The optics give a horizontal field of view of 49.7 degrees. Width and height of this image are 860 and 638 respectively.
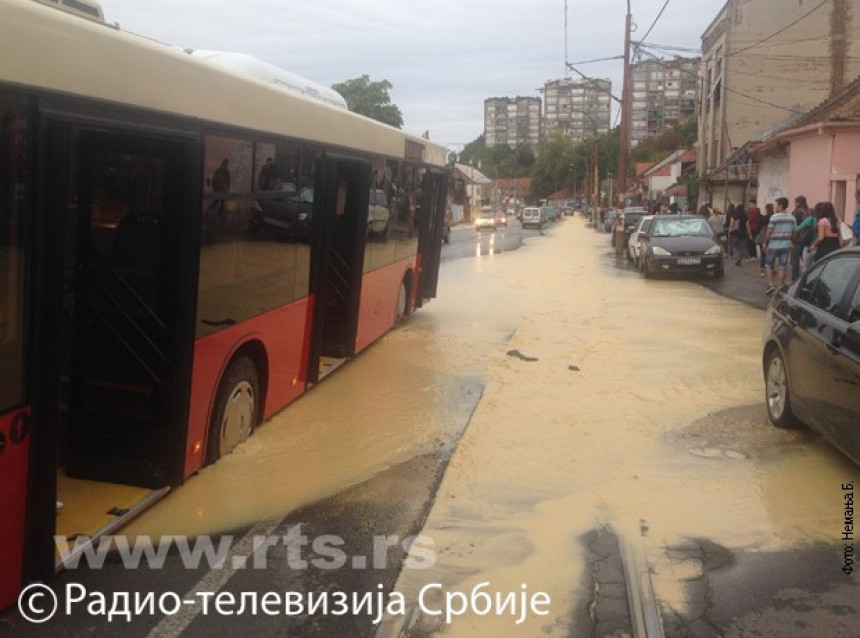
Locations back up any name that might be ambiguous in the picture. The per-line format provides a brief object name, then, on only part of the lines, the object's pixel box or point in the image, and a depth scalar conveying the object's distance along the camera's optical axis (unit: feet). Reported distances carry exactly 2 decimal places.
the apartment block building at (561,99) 611.06
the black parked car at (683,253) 73.05
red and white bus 13.03
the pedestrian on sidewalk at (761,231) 77.05
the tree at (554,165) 456.04
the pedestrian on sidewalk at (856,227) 46.91
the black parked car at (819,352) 19.27
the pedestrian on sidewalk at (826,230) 50.01
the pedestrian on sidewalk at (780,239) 57.62
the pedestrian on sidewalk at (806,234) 54.03
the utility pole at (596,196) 241.02
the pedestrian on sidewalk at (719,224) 95.93
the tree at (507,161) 561.43
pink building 76.79
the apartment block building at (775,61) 149.38
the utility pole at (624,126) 112.06
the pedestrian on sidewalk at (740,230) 87.71
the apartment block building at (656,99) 534.78
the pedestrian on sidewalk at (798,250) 58.03
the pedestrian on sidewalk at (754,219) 81.71
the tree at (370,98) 246.06
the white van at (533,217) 215.72
